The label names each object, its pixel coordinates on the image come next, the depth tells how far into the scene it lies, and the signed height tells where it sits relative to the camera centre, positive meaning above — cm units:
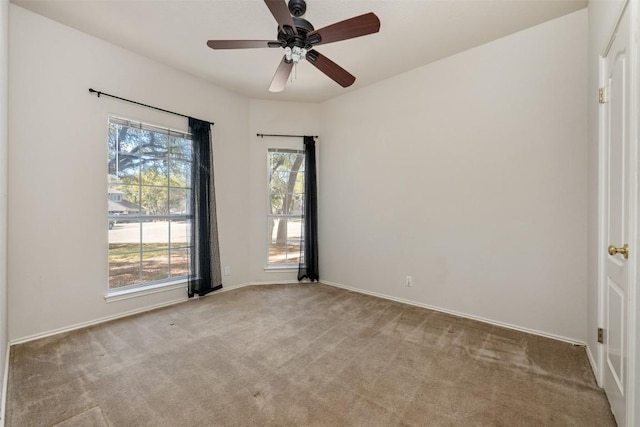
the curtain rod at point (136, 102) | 278 +121
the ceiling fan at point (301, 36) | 178 +123
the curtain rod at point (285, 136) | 427 +116
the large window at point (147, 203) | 303 +10
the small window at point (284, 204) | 439 +10
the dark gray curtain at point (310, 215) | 427 -8
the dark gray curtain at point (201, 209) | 355 +3
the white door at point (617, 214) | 141 -4
